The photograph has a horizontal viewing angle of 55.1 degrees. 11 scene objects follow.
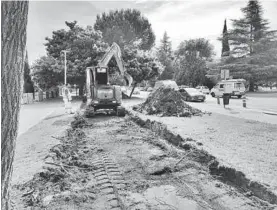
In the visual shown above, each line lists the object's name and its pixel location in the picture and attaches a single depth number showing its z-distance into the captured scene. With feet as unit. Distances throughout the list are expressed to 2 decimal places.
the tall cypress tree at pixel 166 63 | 200.09
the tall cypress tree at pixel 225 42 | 131.13
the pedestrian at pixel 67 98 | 52.74
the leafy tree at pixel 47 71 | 99.04
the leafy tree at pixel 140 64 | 97.66
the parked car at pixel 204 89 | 135.05
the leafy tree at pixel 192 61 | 154.40
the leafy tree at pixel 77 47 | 97.14
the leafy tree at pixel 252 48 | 113.39
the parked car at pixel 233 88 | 95.09
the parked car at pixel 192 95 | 85.35
